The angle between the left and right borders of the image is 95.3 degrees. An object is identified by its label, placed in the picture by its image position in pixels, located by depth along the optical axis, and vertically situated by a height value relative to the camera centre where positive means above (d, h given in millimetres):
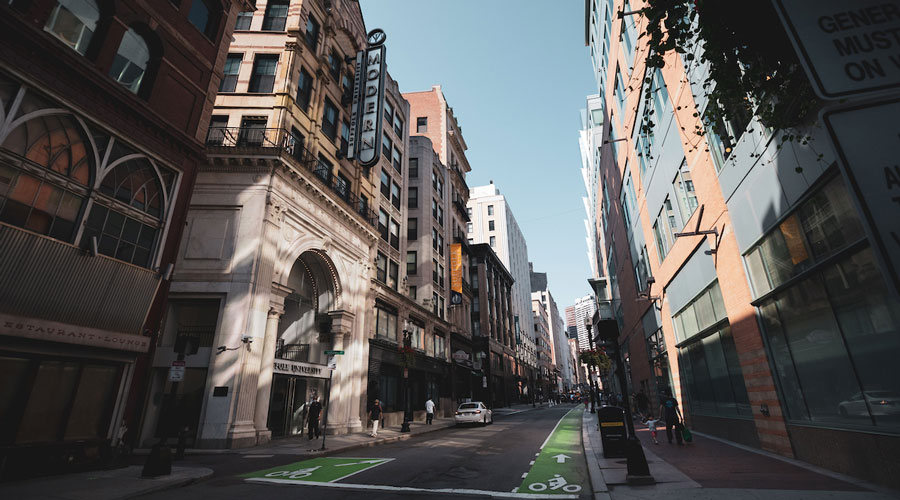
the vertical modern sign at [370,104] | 24500 +17113
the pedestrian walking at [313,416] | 18094 -577
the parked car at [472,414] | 26177 -887
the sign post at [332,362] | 16109 +1476
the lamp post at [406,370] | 22164 +1856
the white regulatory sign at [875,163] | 1481 +844
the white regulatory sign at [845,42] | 1848 +1587
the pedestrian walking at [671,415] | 13289 -613
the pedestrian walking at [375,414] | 19234 -577
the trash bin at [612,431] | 11547 -925
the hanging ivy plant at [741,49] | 5367 +4548
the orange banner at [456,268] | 41378 +12630
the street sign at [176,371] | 10273 +812
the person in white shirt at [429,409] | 26156 -534
